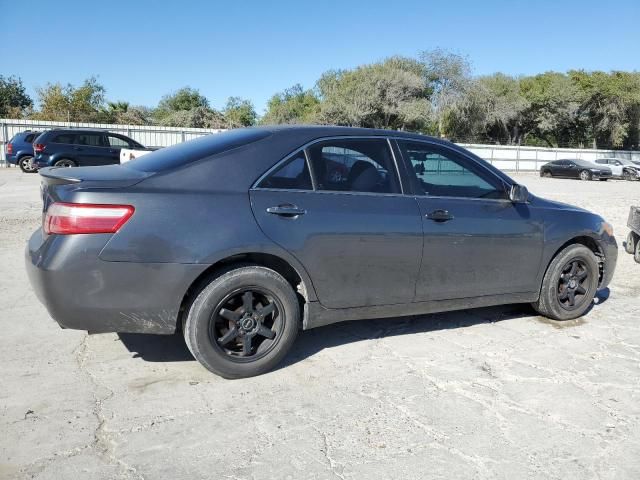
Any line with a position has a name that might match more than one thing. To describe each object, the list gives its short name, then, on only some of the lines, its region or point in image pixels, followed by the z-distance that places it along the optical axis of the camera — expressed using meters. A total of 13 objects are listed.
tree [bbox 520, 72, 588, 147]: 51.00
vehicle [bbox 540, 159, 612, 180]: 31.78
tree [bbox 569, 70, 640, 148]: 49.62
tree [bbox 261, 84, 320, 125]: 59.28
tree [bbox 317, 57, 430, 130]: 44.34
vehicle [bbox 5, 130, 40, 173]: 21.28
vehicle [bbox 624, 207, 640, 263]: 8.12
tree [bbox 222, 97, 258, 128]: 62.06
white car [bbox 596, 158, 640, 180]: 33.47
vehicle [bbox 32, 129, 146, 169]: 17.58
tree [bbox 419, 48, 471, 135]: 47.28
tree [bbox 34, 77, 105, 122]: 43.66
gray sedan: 3.32
